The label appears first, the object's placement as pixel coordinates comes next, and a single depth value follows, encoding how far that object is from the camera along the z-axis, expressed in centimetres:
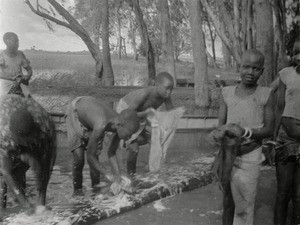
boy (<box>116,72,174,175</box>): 508
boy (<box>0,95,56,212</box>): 306
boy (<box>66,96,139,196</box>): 393
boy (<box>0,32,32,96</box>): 581
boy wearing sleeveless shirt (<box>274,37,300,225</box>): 332
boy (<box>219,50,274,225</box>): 310
